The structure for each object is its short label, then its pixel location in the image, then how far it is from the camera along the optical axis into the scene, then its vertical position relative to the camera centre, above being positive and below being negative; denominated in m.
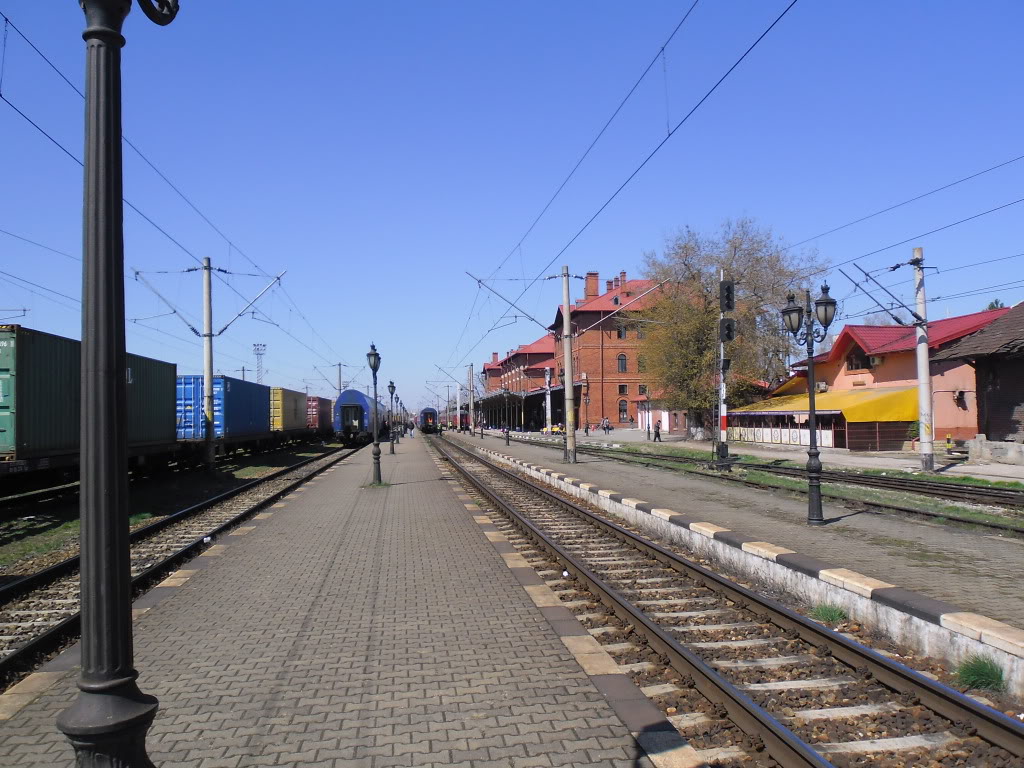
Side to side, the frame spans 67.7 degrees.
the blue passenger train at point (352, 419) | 52.81 -0.31
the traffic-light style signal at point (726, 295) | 21.00 +3.11
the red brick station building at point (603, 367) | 76.50 +4.37
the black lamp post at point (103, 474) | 2.71 -0.20
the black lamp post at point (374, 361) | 21.33 +1.49
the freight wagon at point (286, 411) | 41.84 +0.26
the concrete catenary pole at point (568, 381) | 26.72 +1.09
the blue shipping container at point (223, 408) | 27.52 +0.34
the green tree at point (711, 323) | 47.38 +5.32
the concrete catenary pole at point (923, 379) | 23.00 +0.76
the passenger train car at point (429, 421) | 87.88 -0.95
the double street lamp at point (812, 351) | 11.76 +0.89
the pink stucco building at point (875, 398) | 35.25 +0.36
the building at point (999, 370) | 26.30 +1.15
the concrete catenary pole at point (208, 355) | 22.81 +1.89
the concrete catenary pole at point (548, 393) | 56.31 +1.30
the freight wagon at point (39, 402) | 14.14 +0.36
